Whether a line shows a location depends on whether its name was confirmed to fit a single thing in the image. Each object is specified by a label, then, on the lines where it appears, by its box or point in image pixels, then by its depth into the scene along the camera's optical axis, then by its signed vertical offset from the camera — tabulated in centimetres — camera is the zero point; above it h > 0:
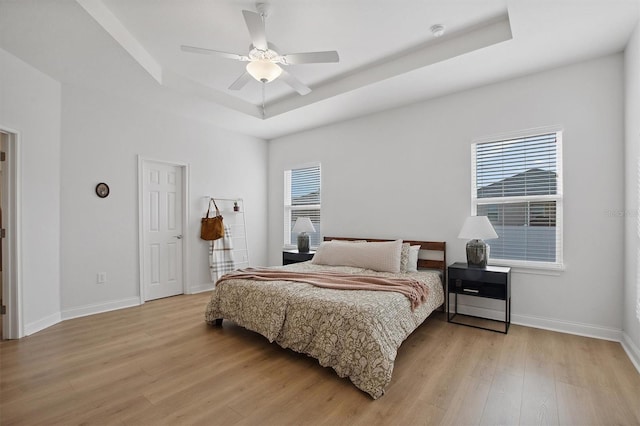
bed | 213 -88
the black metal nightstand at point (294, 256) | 493 -75
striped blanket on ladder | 497 -75
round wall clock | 387 +26
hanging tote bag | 491 -28
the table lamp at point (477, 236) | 323 -27
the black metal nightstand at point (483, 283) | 314 -77
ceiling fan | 244 +126
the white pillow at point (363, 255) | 368 -56
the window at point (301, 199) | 538 +22
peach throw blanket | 278 -69
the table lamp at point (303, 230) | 497 -31
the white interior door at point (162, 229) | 441 -28
